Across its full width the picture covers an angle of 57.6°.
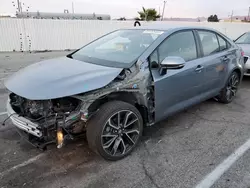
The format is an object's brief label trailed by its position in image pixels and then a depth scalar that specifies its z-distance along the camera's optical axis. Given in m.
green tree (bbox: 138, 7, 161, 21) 37.06
